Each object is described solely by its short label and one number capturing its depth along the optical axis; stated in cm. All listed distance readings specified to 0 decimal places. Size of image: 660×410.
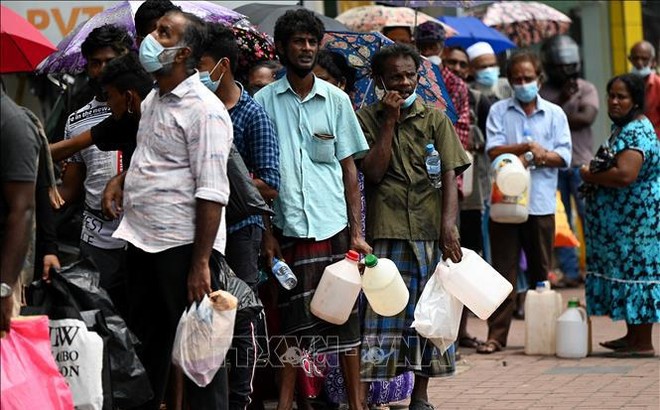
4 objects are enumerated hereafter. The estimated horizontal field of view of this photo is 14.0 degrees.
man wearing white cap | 2382
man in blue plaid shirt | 1239
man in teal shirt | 1360
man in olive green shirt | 1410
